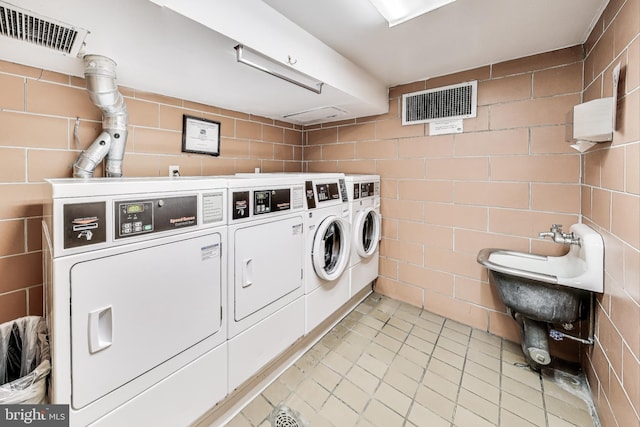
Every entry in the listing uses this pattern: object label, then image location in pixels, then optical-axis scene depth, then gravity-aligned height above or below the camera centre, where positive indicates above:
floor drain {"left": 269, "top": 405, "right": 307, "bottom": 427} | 1.48 -1.22
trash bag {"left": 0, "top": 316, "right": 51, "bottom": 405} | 1.26 -0.70
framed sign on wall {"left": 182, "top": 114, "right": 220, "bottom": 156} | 2.20 +0.59
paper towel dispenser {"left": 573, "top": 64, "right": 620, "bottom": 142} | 1.28 +0.46
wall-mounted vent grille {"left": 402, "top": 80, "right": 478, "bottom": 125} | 2.27 +0.93
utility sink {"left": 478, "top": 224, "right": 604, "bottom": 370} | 1.51 -0.50
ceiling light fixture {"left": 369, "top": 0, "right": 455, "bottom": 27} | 1.36 +1.05
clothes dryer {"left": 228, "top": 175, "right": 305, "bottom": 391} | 1.51 -0.41
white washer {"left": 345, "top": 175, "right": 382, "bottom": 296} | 2.49 -0.23
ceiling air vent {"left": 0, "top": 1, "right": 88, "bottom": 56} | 1.07 +0.75
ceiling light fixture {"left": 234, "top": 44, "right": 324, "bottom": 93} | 1.36 +0.80
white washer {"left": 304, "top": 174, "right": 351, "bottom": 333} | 2.03 -0.35
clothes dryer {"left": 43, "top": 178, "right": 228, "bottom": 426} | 0.96 -0.40
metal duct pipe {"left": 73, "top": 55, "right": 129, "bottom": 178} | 1.43 +0.51
